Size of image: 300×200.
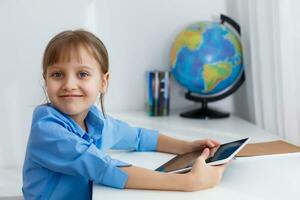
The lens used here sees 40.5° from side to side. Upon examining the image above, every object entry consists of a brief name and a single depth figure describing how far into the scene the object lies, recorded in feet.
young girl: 2.69
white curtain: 4.17
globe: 5.06
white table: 2.58
